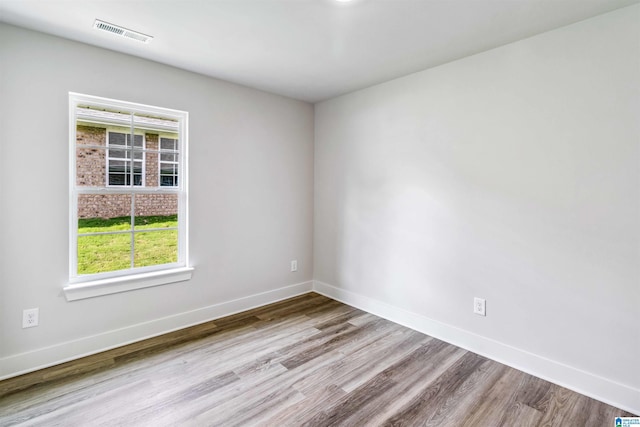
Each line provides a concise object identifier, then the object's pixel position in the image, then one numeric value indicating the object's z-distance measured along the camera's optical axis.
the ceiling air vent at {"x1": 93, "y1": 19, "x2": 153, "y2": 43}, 2.15
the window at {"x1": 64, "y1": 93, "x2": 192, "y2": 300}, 2.51
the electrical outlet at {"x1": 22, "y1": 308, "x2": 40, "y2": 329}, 2.24
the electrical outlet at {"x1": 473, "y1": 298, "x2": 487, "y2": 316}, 2.56
